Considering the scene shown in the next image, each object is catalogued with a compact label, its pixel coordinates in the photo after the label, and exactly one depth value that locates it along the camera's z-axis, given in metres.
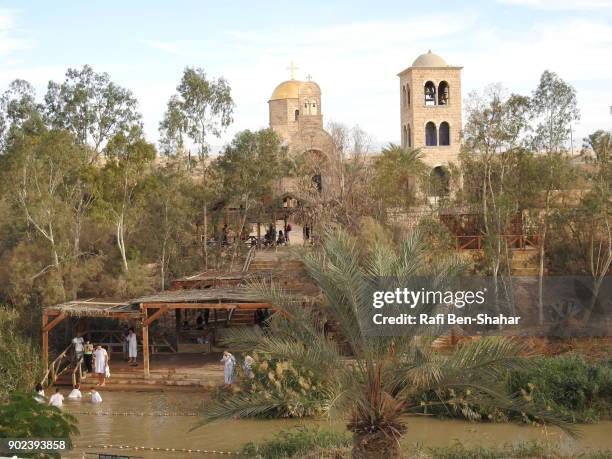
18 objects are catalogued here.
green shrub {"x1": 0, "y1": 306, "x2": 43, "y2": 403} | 21.00
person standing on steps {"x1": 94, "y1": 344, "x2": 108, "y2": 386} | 21.34
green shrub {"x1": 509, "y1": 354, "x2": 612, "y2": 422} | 18.08
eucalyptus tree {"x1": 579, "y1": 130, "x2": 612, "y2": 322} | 26.42
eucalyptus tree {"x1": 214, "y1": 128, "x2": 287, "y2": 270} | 33.59
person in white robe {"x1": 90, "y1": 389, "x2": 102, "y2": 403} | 19.97
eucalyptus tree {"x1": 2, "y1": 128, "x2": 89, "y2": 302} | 27.44
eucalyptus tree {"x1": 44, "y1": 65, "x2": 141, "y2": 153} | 35.00
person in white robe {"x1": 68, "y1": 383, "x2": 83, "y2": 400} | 20.38
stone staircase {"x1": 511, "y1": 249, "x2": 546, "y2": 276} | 30.61
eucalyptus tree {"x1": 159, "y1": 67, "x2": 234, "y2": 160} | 34.59
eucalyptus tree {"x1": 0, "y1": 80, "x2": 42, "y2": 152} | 34.19
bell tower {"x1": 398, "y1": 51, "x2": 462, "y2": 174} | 47.50
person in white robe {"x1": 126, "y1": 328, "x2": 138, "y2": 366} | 22.97
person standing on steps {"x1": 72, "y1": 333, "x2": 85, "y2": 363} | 22.52
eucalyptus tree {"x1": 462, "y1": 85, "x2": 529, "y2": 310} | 27.50
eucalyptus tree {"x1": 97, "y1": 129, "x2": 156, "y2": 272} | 29.03
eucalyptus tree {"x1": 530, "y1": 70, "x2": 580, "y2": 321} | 27.67
